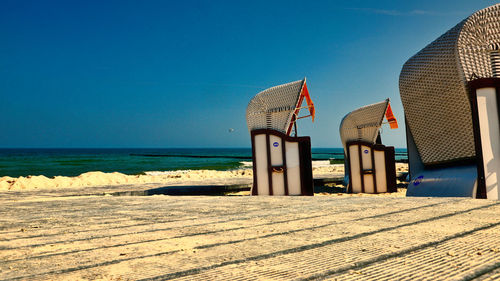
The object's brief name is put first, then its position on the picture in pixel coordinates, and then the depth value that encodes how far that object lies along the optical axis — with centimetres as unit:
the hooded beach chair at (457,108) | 632
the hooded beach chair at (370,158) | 1213
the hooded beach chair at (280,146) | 899
